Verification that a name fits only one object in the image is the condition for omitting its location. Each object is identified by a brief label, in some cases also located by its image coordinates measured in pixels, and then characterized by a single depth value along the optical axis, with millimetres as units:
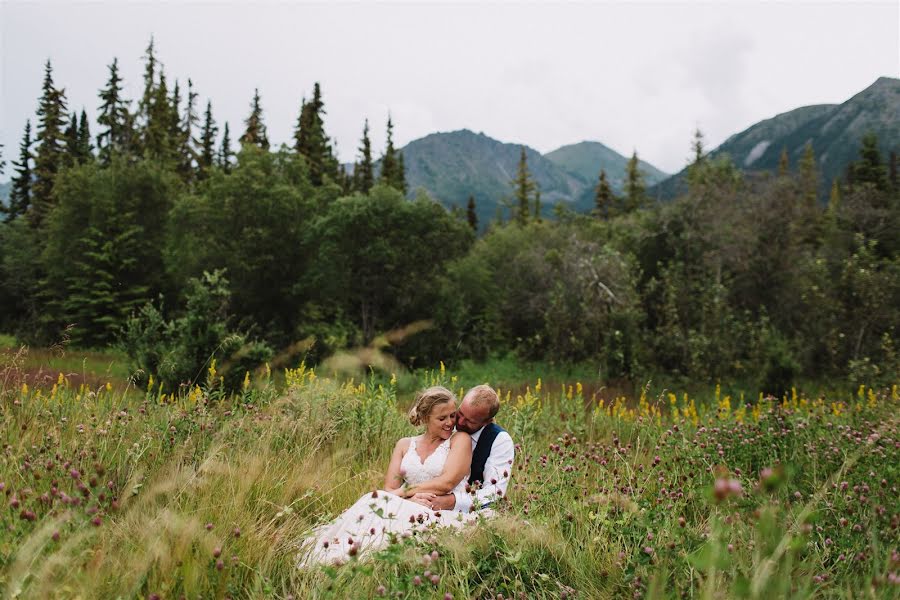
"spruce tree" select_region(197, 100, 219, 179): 37125
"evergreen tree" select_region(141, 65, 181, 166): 33281
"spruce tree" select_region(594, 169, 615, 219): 52000
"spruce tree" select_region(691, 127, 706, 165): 45447
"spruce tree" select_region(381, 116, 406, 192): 40456
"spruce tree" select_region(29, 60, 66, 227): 34375
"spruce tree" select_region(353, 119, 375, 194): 40312
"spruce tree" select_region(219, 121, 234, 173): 41134
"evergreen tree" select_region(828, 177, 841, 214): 44375
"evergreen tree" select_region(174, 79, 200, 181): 36031
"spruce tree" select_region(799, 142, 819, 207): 41475
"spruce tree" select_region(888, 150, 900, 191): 41444
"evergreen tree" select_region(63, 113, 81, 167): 33781
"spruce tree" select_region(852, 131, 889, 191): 32500
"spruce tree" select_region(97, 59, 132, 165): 33406
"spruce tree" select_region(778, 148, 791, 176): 56681
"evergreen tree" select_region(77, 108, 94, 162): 34750
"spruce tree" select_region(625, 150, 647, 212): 47438
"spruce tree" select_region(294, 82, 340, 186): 33031
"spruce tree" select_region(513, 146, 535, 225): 52562
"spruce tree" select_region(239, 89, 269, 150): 37344
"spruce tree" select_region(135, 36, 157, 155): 33753
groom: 3788
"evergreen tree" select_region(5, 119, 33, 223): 39031
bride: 3002
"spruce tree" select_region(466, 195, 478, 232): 52234
